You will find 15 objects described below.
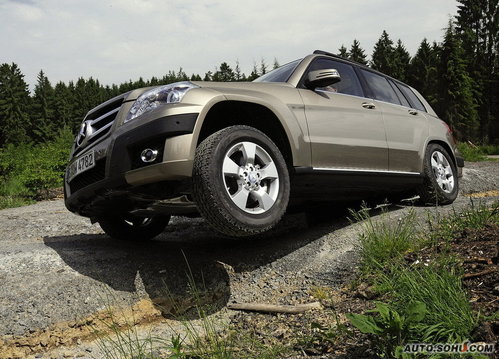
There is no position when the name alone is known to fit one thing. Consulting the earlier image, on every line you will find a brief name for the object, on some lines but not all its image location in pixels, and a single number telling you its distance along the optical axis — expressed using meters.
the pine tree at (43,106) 68.88
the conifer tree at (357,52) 62.28
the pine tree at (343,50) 61.08
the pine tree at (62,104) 69.69
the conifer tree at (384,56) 53.96
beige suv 2.55
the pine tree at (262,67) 76.53
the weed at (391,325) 1.68
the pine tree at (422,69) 47.60
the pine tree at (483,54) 41.22
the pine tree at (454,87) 34.53
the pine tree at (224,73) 84.62
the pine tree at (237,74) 83.81
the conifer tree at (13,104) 58.00
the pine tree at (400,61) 52.69
